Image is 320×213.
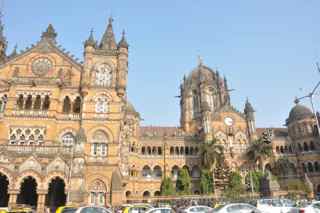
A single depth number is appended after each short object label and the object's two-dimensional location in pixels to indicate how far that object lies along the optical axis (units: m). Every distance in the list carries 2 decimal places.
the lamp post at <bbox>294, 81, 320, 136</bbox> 29.17
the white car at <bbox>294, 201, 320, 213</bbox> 16.86
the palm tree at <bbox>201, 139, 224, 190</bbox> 48.68
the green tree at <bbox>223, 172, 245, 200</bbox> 39.38
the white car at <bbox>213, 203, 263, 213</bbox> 16.92
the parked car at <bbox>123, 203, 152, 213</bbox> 19.61
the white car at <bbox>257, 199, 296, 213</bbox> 21.38
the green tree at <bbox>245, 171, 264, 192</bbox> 46.92
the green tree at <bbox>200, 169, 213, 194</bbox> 46.28
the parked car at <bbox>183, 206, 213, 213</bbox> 20.73
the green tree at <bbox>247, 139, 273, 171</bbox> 51.50
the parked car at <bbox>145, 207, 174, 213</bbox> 18.20
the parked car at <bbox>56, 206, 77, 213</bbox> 16.00
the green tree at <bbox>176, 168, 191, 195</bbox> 48.08
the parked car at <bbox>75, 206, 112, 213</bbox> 15.40
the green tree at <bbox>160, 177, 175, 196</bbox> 45.56
